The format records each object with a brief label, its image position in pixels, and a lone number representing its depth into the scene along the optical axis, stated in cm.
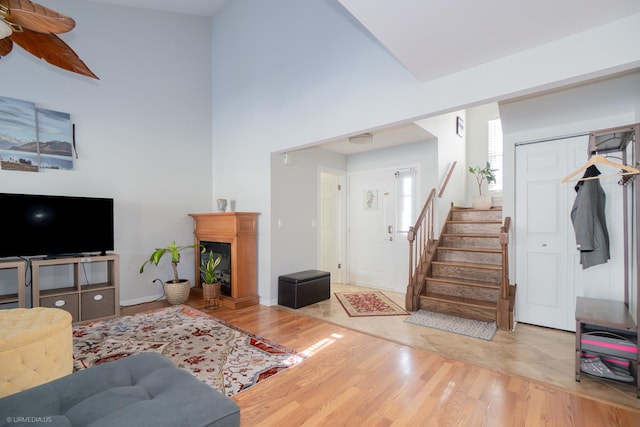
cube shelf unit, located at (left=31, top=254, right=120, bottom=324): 335
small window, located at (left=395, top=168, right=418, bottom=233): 513
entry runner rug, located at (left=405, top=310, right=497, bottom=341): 323
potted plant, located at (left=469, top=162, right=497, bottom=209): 512
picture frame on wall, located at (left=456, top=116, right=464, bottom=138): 562
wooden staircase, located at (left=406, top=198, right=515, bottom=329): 351
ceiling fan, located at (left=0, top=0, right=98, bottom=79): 161
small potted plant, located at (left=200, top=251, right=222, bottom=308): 419
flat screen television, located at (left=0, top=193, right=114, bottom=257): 331
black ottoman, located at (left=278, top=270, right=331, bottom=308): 416
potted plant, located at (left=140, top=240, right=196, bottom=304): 426
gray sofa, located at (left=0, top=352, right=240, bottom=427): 109
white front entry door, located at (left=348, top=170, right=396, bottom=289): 536
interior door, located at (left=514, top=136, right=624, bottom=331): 310
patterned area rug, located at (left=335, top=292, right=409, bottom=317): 399
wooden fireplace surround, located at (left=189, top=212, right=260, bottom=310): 419
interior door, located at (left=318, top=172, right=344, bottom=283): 593
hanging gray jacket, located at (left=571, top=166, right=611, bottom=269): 284
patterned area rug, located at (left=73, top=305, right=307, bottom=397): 241
